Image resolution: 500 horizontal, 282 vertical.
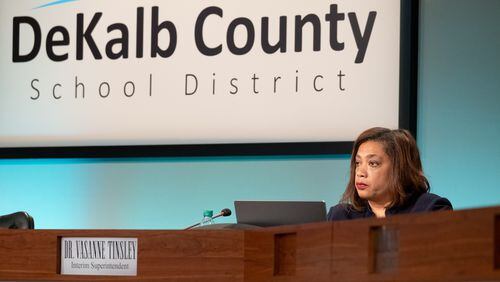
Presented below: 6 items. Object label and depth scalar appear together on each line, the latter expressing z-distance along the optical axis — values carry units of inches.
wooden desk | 162.2
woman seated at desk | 295.3
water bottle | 348.5
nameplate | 230.4
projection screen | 365.1
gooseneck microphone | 304.2
